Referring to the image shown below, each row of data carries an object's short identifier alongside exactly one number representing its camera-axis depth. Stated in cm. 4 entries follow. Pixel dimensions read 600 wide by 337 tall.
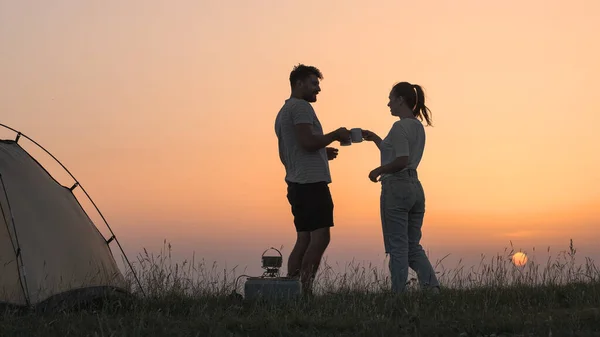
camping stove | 829
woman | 840
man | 857
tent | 809
